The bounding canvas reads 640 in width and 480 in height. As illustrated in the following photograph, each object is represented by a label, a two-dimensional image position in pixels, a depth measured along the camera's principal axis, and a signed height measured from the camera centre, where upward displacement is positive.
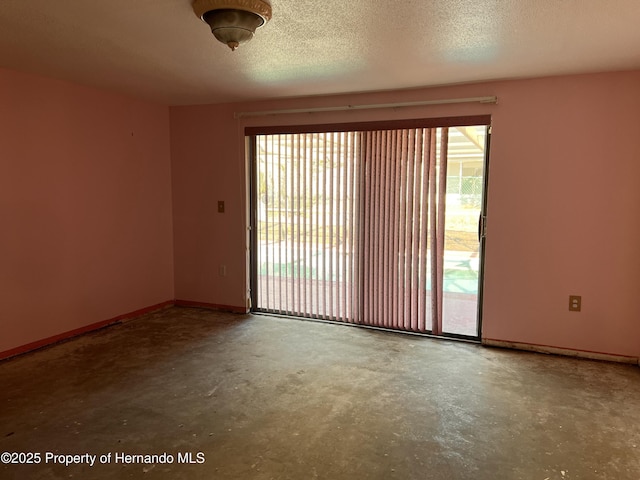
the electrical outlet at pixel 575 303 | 3.29 -0.73
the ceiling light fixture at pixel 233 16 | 1.93 +0.90
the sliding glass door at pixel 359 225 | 3.67 -0.17
